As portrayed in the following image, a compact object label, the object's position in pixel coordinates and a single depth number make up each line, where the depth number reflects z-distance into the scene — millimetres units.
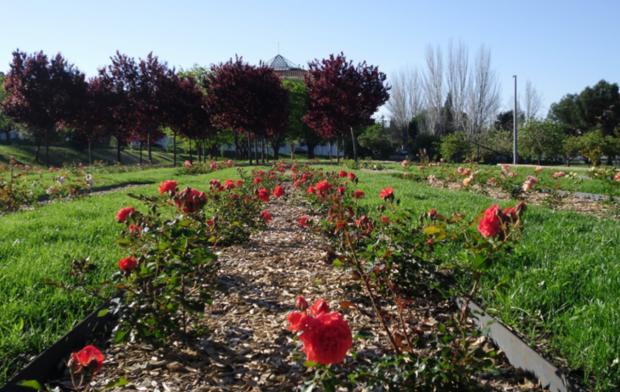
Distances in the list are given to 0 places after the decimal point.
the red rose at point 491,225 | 1710
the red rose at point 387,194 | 3185
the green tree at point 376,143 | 36781
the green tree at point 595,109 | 37719
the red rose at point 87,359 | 1334
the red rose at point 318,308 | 1255
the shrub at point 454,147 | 23250
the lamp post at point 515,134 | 22692
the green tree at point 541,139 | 26703
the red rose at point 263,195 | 4324
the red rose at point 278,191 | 4840
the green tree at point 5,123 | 30928
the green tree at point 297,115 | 38166
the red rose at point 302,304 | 1319
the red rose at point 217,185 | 4512
